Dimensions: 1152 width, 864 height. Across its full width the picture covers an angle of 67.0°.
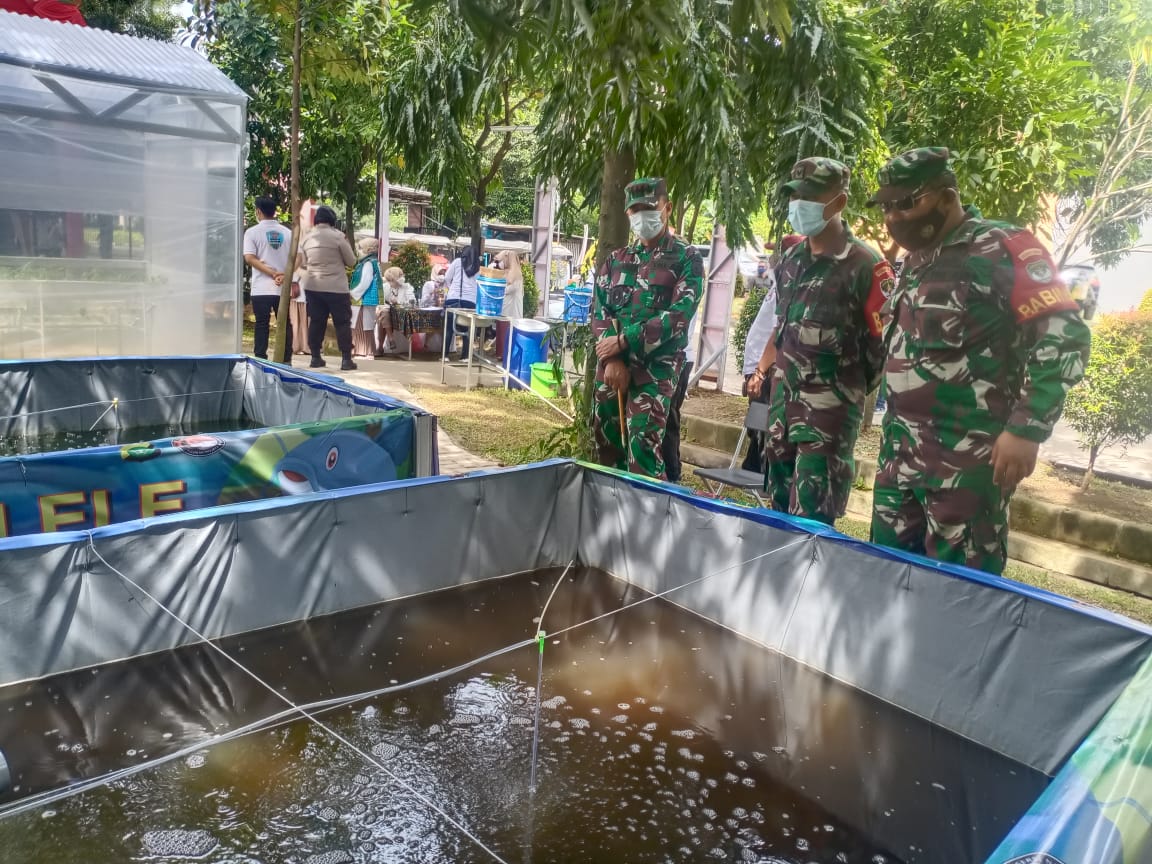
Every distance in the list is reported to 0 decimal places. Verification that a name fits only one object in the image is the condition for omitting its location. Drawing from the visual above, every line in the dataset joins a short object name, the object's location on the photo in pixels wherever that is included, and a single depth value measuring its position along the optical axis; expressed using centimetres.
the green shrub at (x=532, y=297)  1217
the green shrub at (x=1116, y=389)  541
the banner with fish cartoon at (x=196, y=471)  311
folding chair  451
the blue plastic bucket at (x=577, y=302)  1220
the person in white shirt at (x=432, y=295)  1214
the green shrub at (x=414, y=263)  1384
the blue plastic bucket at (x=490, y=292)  915
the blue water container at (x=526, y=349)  880
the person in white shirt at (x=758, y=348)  517
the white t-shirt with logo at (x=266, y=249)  850
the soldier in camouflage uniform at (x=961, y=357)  253
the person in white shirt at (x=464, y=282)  1047
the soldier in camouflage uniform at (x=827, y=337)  333
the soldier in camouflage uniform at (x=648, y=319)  425
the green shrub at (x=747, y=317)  896
